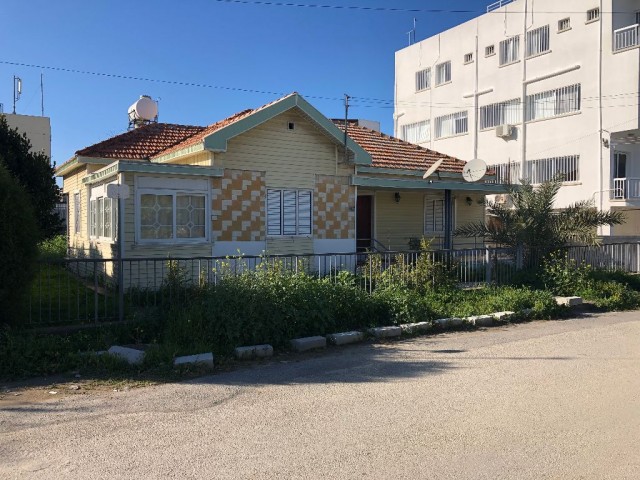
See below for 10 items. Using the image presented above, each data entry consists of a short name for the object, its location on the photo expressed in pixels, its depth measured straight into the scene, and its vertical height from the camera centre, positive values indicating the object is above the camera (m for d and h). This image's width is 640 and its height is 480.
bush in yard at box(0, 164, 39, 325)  7.11 -0.18
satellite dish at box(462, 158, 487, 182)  16.91 +1.99
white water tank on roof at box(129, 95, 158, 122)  20.00 +4.62
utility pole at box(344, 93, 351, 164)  13.04 +2.68
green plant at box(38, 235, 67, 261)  17.38 -0.51
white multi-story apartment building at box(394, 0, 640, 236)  23.86 +7.10
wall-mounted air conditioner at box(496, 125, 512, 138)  28.36 +5.40
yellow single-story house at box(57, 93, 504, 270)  12.09 +1.19
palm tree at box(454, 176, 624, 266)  13.62 +0.23
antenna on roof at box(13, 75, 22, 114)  38.50 +10.33
